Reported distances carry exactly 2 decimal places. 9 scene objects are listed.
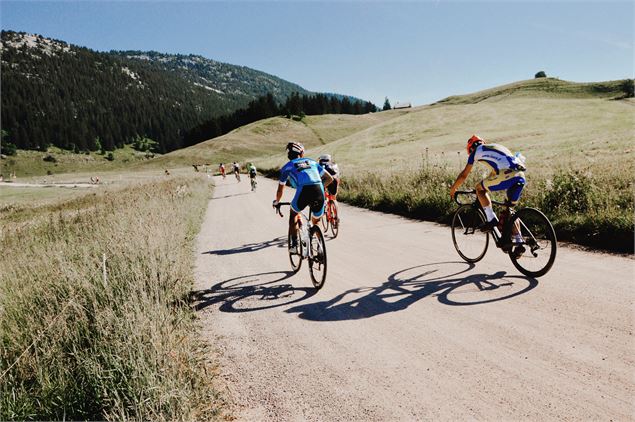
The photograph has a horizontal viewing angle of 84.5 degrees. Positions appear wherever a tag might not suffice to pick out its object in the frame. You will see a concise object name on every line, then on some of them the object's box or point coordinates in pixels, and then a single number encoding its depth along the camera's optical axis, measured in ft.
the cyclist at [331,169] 33.60
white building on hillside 596.70
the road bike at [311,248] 20.54
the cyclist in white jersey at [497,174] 19.02
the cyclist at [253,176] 87.04
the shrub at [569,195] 27.64
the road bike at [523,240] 18.30
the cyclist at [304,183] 21.91
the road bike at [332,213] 33.63
